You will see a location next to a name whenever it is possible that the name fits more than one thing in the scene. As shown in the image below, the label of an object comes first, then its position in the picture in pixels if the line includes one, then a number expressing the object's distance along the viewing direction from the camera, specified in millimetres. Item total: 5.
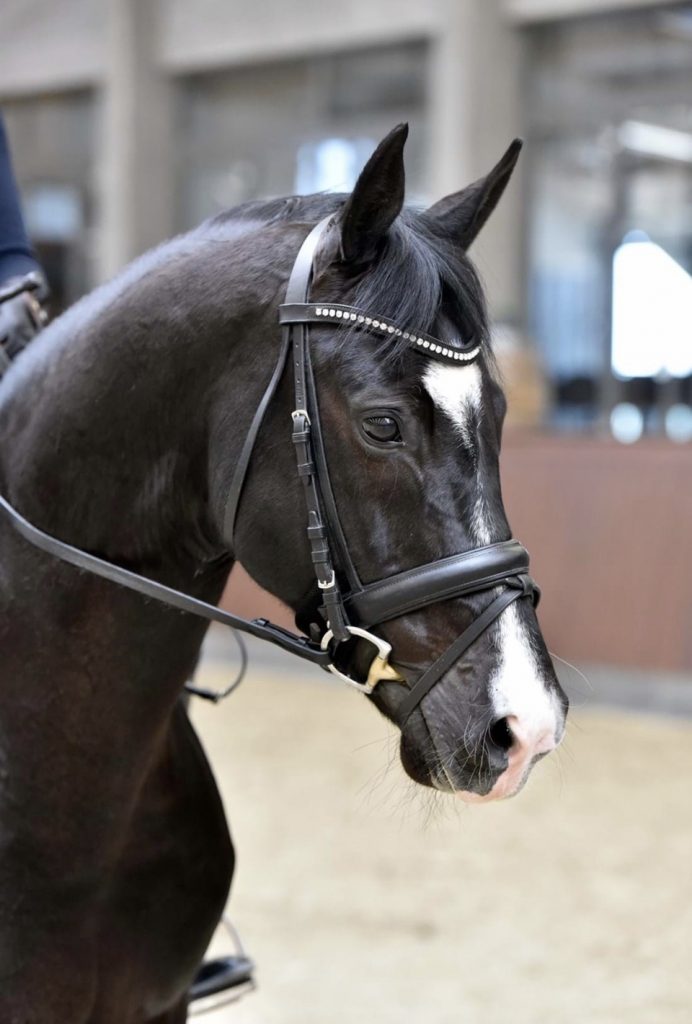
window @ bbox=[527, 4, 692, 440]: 19656
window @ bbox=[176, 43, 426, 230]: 21453
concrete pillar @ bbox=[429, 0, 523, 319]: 19609
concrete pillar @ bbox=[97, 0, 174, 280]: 23109
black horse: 3193
